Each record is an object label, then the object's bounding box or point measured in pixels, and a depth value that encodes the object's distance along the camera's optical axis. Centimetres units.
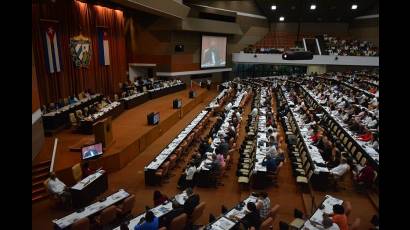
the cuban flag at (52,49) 1547
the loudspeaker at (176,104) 1944
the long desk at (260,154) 981
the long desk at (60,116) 1327
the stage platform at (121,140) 1077
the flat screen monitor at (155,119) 1530
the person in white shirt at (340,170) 952
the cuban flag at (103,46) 2100
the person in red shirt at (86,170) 963
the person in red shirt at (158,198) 794
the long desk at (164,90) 2285
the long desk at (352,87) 1895
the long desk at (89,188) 862
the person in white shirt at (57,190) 870
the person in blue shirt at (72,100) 1608
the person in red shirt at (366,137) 1212
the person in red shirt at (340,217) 664
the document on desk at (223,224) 679
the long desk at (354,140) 1040
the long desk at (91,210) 684
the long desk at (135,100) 1883
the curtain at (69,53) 1520
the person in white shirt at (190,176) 998
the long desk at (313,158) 954
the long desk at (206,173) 996
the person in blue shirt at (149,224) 637
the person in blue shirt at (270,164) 995
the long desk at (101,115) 1370
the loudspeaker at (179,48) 2866
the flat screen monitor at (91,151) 1041
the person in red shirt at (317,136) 1244
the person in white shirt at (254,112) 1767
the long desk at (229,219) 679
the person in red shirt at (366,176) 918
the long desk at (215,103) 2026
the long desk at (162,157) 1020
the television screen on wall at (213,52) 3206
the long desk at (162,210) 682
